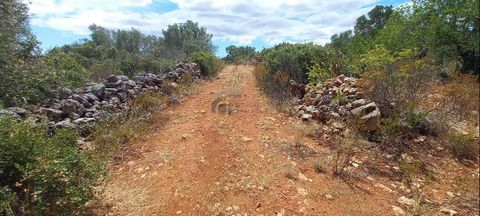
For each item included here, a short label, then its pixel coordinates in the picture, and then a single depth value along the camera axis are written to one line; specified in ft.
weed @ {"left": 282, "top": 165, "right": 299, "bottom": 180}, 12.75
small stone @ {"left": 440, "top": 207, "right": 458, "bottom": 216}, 11.53
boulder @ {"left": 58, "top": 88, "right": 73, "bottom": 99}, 19.97
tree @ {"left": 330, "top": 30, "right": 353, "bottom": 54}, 107.76
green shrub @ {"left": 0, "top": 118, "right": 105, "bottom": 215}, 7.85
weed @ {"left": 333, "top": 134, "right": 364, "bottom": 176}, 13.56
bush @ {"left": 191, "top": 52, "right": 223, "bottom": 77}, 41.18
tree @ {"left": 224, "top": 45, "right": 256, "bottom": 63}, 103.40
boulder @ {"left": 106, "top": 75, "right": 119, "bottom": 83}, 25.00
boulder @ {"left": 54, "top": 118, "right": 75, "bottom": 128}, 14.53
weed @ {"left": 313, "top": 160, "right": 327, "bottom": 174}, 13.55
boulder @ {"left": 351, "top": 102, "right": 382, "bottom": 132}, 17.04
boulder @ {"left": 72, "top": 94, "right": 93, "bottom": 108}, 19.01
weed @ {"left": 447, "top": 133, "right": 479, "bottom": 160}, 16.89
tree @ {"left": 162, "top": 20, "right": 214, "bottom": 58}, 99.60
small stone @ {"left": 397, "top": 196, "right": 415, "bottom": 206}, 11.80
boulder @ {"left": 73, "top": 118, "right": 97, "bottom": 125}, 15.85
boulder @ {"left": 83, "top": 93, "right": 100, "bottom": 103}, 19.95
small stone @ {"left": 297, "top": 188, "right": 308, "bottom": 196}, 11.57
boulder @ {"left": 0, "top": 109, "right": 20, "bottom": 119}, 11.17
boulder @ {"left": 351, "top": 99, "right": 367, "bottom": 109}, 18.47
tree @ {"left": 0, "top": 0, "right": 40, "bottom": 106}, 17.64
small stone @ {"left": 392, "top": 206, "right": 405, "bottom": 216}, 11.07
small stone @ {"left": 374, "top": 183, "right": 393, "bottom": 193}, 12.74
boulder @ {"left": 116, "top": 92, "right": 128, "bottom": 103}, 22.35
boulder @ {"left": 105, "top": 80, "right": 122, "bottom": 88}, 24.00
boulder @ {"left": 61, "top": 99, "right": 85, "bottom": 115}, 16.94
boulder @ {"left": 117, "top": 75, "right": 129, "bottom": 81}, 25.80
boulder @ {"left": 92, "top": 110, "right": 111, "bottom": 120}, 17.37
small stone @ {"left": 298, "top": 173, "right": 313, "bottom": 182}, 12.70
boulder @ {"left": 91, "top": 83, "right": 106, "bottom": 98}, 21.38
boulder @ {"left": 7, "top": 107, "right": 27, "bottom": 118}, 14.38
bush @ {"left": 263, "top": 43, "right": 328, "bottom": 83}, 29.55
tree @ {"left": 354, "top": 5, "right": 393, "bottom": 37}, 93.91
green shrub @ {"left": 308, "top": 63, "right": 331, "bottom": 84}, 25.35
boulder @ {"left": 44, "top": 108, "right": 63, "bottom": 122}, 16.02
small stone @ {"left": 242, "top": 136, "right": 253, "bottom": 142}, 16.35
